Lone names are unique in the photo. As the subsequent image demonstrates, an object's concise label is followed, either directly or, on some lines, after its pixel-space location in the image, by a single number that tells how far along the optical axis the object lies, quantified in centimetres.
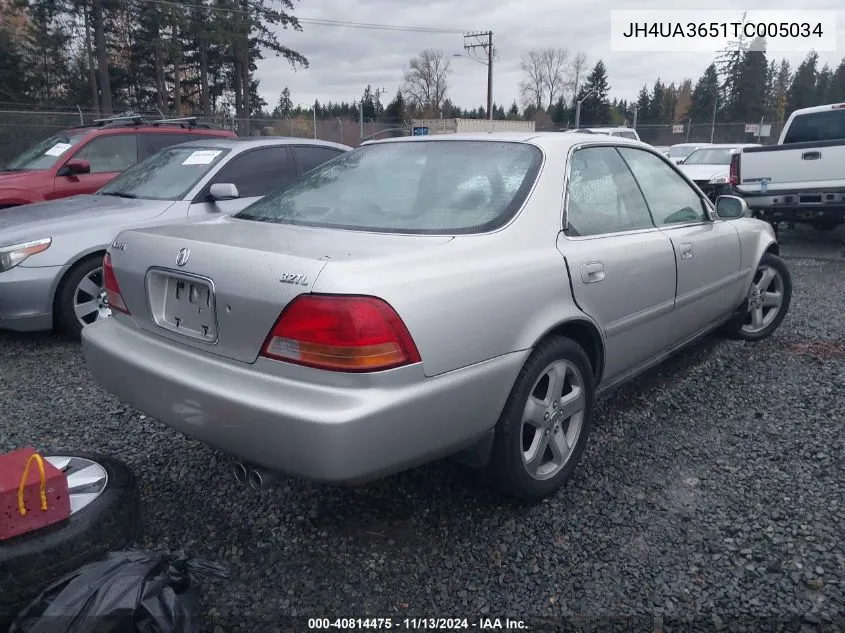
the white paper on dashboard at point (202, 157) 540
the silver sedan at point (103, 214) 443
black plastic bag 165
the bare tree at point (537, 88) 6469
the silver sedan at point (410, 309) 197
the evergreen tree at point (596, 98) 6456
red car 636
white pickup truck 819
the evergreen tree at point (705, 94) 7056
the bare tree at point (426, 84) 6031
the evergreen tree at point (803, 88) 6881
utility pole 4050
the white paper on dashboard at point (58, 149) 681
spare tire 188
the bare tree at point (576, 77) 6556
